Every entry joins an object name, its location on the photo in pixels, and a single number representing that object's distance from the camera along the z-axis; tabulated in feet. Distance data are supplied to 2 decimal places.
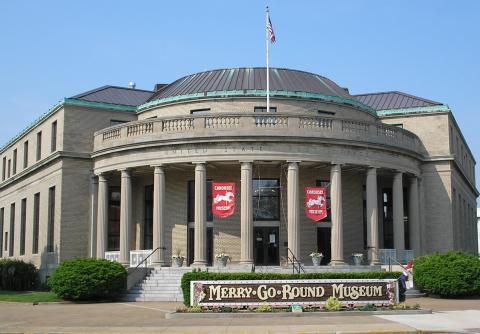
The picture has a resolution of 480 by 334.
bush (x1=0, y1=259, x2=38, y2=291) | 143.33
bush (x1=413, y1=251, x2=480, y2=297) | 108.17
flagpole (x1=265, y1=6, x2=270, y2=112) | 132.98
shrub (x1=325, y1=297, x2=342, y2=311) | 77.56
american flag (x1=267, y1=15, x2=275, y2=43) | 137.08
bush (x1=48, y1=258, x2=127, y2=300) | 104.88
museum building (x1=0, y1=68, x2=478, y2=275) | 123.44
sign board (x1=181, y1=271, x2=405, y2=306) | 81.82
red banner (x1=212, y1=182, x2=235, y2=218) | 119.55
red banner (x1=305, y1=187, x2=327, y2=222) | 119.85
